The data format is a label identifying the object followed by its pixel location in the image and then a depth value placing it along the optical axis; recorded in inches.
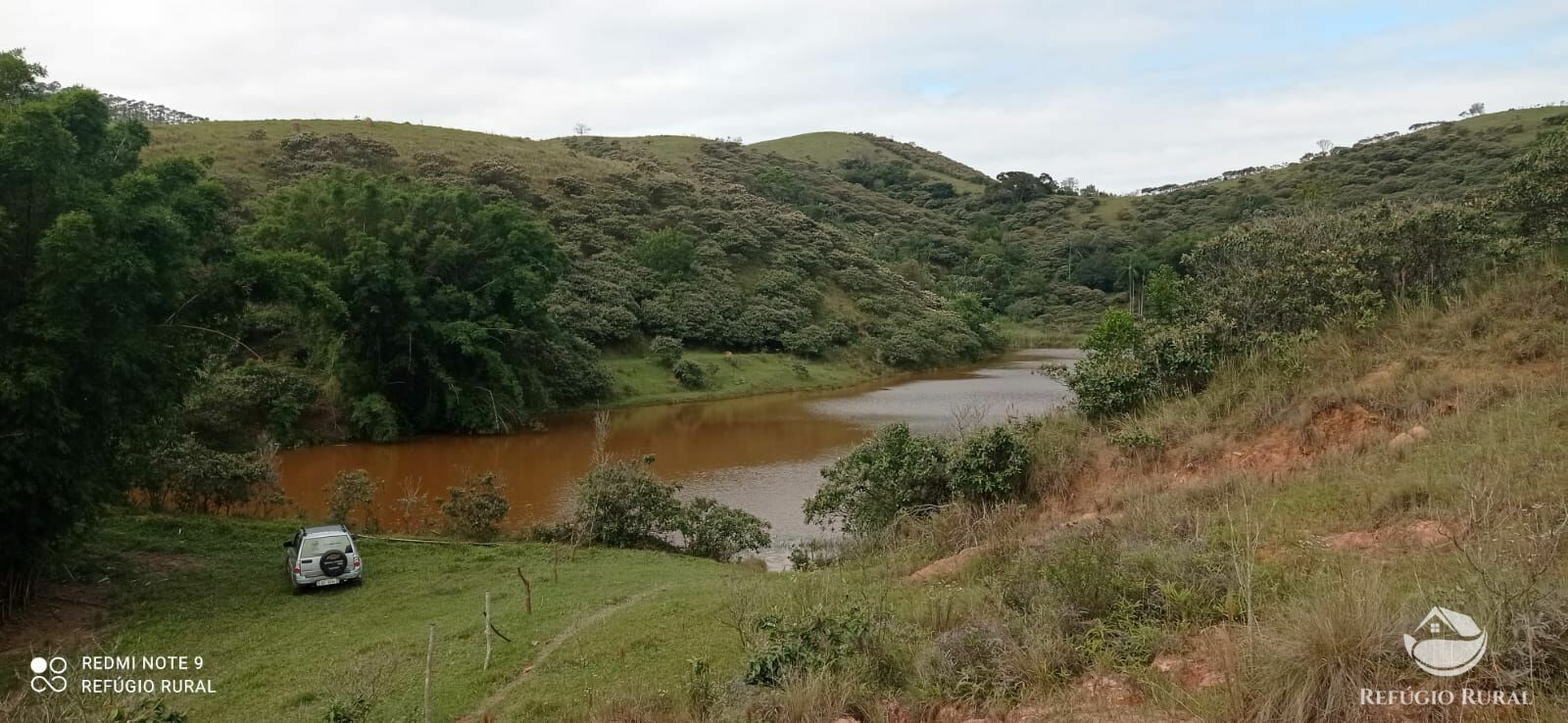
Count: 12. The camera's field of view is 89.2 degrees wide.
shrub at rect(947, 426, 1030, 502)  496.7
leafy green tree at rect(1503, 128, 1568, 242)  526.1
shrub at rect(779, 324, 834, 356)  2057.1
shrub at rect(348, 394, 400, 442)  1219.9
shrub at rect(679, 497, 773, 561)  693.9
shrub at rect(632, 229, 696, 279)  2165.4
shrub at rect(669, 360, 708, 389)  1766.7
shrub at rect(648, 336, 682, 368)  1820.9
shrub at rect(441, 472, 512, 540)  705.0
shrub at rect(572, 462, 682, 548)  699.4
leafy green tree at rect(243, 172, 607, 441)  1264.8
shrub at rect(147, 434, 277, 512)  721.0
